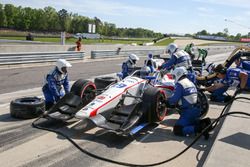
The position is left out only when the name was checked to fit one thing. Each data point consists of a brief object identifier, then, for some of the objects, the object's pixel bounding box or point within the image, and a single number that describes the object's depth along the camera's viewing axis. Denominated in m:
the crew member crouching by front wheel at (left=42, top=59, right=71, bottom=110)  5.67
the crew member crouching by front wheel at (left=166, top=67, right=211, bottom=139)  4.84
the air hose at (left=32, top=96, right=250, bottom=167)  3.69
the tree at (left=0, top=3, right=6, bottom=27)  54.62
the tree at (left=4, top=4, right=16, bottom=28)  58.19
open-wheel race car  4.54
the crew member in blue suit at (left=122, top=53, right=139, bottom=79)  7.77
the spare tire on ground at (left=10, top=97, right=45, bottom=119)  5.13
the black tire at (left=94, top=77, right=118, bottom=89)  7.24
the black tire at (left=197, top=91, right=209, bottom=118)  5.54
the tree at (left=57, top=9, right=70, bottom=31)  67.85
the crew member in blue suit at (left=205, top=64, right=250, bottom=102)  6.81
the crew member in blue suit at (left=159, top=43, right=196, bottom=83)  7.68
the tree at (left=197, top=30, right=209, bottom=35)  111.58
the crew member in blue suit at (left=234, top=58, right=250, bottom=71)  8.12
